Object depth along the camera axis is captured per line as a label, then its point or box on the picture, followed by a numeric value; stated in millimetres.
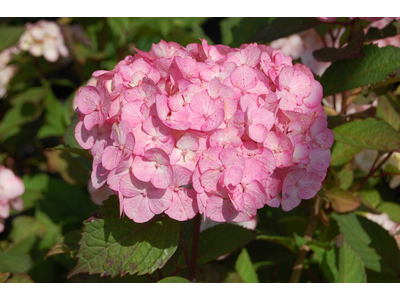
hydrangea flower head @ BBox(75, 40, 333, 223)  534
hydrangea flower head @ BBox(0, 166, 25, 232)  749
